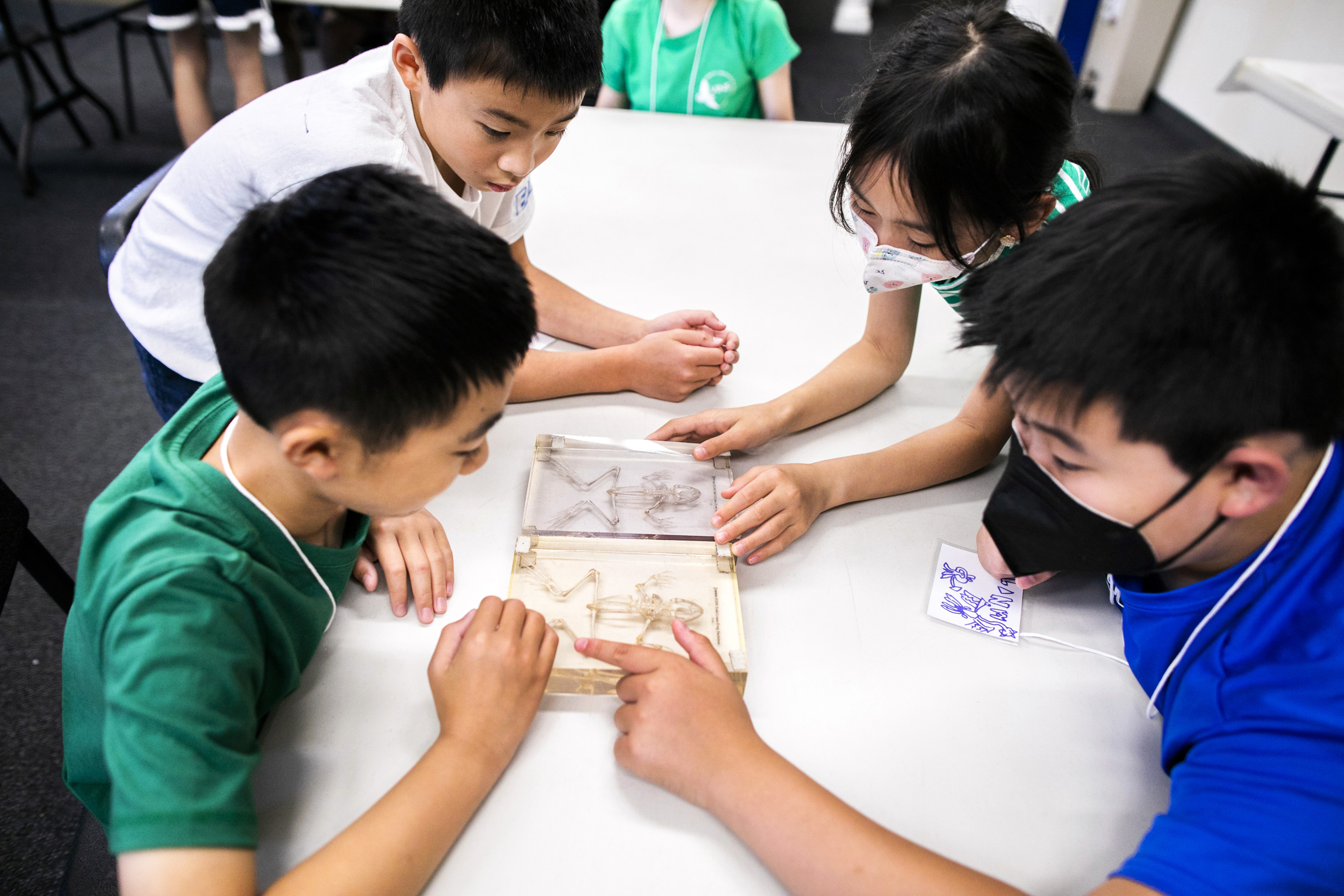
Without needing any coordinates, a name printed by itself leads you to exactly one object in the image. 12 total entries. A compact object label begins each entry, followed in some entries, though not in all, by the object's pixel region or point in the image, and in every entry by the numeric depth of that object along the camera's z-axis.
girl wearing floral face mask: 0.90
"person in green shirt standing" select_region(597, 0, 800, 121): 2.05
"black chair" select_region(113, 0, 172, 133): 3.18
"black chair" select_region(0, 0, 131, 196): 2.88
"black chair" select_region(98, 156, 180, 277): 1.01
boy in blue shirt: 0.61
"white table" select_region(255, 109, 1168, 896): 0.65
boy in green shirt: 0.57
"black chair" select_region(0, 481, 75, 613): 0.88
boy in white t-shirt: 0.99
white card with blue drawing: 0.86
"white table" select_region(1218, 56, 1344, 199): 2.21
